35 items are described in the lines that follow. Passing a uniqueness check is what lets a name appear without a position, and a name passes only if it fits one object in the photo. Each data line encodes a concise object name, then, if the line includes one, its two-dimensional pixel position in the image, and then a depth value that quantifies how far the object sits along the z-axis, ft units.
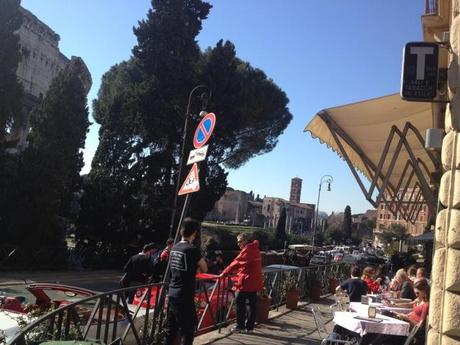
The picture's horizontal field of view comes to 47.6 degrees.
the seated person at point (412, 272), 35.95
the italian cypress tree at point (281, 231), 171.83
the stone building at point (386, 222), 302.97
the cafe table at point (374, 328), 19.88
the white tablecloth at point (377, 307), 23.71
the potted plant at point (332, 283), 50.80
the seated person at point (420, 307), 20.56
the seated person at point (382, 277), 40.55
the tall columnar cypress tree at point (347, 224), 346.95
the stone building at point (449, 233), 12.41
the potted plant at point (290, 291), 36.40
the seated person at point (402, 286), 30.07
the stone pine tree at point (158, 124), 97.91
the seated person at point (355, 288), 27.68
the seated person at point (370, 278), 35.86
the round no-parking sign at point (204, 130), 20.30
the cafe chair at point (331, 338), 20.09
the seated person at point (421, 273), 30.24
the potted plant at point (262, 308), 29.78
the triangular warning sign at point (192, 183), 18.95
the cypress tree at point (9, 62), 81.51
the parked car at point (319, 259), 119.45
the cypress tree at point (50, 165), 84.43
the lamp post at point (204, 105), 33.43
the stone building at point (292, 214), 389.39
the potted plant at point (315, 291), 43.52
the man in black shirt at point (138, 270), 33.32
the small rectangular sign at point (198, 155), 19.70
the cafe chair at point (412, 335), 18.58
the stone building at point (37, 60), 152.87
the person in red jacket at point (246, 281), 26.89
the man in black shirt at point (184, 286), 17.78
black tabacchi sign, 15.21
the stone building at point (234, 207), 420.60
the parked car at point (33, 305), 18.60
